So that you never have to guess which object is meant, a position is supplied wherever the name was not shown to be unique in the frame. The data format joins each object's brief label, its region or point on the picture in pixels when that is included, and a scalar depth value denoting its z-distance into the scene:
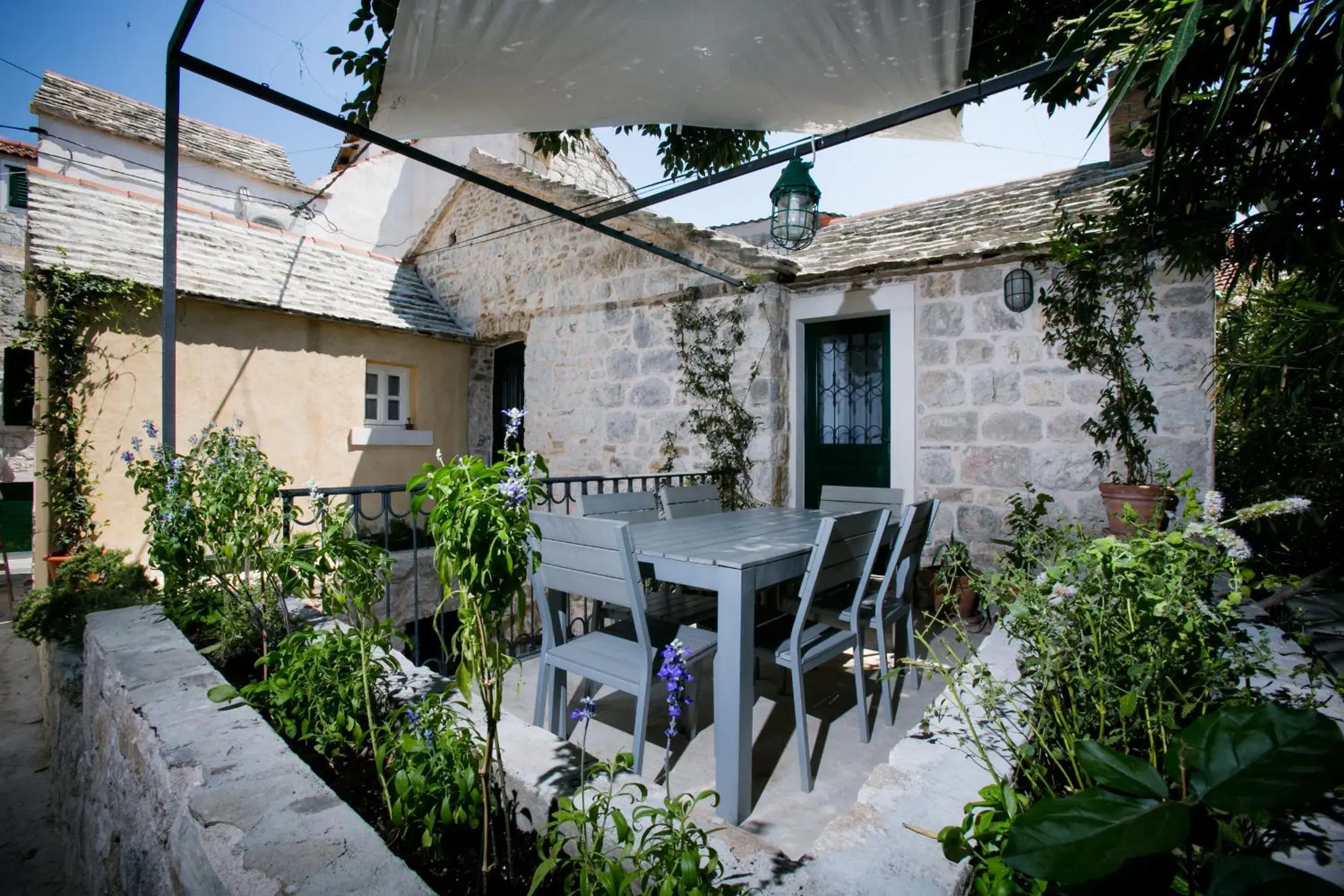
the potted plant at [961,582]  4.00
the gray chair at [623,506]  3.54
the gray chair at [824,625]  2.32
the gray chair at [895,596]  2.82
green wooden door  5.16
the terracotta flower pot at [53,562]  4.48
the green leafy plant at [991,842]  0.97
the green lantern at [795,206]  3.56
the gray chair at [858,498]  3.99
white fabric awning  2.64
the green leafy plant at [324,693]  1.61
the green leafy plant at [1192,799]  0.68
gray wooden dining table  2.08
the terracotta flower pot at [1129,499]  3.54
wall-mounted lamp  4.38
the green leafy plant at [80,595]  3.03
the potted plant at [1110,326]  4.01
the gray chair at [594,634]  2.21
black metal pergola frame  2.61
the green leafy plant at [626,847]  0.92
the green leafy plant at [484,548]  1.13
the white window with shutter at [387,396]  7.02
